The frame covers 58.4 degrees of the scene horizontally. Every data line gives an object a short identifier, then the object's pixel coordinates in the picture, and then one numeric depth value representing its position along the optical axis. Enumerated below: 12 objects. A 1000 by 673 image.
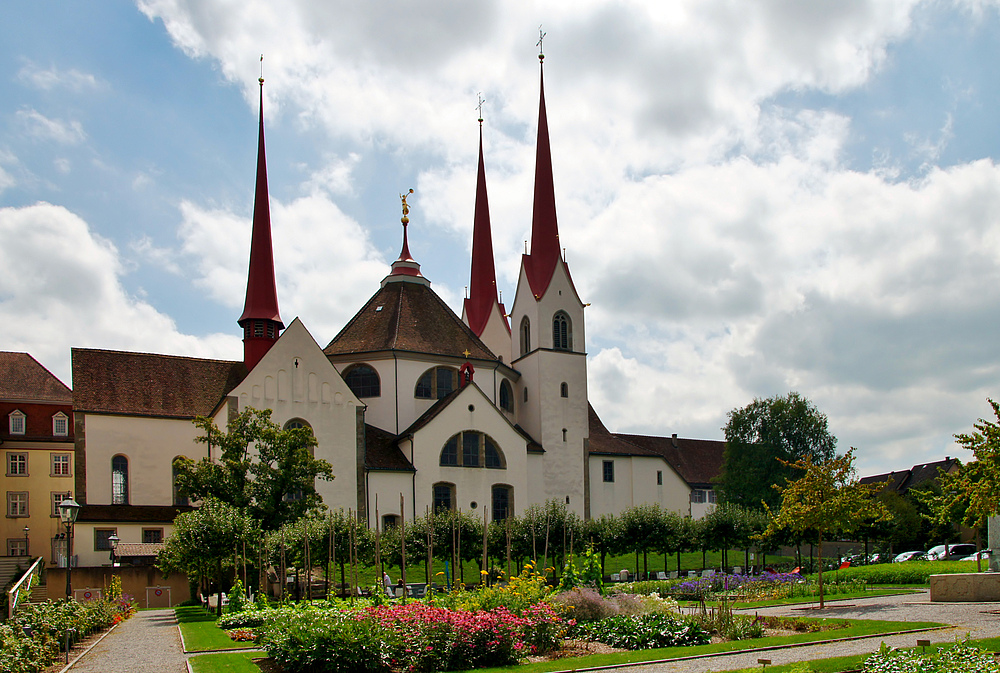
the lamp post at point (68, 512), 25.80
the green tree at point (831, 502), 24.81
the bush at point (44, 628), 15.78
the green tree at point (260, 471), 35.03
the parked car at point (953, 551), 49.48
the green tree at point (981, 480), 21.46
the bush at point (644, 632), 17.67
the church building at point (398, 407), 44.28
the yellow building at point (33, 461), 56.25
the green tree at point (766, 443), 65.06
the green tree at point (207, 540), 31.53
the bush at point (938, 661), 10.77
